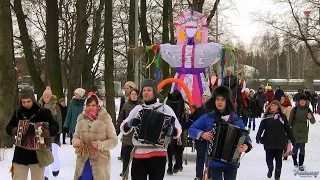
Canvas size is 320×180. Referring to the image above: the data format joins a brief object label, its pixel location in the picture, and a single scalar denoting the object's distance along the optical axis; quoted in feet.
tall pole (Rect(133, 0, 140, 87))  60.47
